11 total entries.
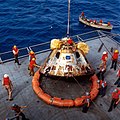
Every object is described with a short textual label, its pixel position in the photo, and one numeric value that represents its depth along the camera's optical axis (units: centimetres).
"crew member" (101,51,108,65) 1996
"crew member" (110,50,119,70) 2035
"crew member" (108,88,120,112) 1633
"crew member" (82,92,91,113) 1609
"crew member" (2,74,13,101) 1721
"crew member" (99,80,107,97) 1786
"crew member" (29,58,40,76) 1945
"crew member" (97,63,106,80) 2016
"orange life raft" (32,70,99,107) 1723
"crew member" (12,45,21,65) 2102
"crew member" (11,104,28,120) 1498
